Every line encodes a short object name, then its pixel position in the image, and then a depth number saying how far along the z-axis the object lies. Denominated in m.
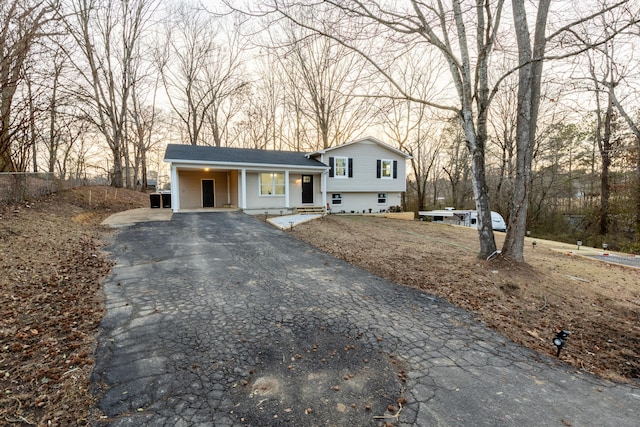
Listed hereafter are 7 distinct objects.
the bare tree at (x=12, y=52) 6.40
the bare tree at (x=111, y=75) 17.28
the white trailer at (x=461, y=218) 18.45
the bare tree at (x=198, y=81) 22.28
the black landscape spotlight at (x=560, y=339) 3.03
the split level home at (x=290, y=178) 15.04
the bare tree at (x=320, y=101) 20.95
